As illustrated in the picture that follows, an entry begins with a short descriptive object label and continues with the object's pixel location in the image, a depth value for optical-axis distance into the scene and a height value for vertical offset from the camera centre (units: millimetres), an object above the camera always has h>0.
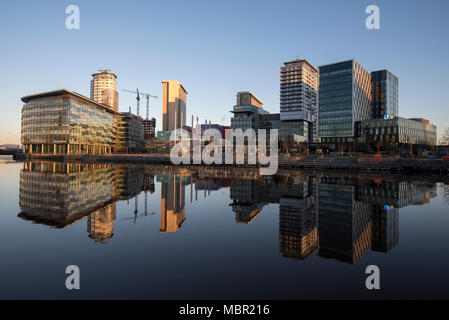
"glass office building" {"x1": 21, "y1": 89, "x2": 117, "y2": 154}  153625 +22408
